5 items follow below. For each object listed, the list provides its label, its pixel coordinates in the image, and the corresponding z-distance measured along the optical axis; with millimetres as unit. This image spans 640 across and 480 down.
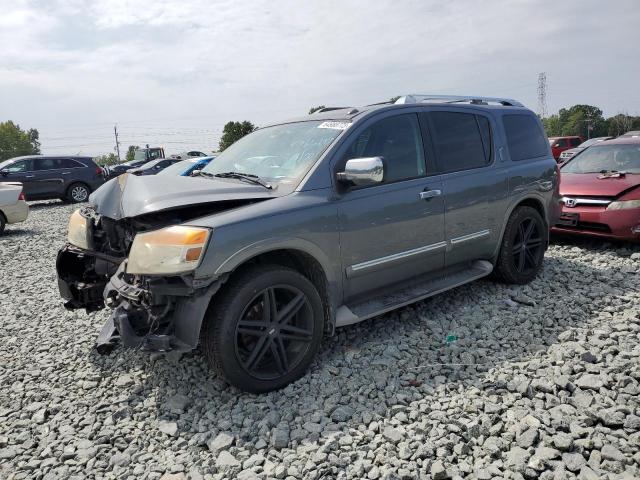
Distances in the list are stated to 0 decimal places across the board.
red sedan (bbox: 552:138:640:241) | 5918
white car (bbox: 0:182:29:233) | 10289
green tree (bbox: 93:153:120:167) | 103938
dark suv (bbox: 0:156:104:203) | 15555
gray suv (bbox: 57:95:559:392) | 2820
